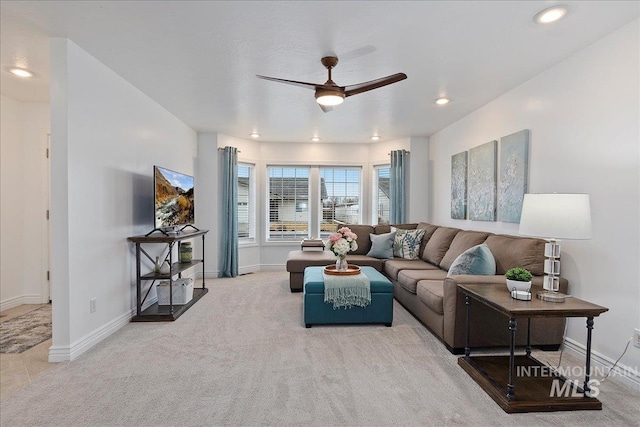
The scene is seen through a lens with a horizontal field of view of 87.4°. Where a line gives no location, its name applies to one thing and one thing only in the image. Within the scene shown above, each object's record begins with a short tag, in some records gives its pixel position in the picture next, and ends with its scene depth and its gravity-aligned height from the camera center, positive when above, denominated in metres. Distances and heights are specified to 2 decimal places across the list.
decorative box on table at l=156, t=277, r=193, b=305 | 4.19 -1.07
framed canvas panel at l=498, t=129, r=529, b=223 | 3.51 +0.39
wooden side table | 2.09 -1.20
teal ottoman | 3.54 -1.07
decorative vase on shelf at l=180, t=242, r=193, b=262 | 4.57 -0.62
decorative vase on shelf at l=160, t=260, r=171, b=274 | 3.88 -0.71
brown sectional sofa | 2.87 -0.81
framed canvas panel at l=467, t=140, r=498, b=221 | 4.09 +0.36
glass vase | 3.85 -0.64
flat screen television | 3.87 +0.12
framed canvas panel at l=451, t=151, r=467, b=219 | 4.87 +0.36
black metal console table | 3.68 -0.86
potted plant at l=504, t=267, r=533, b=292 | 2.39 -0.51
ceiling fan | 2.65 +1.00
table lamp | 2.19 -0.09
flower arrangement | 3.76 -0.39
